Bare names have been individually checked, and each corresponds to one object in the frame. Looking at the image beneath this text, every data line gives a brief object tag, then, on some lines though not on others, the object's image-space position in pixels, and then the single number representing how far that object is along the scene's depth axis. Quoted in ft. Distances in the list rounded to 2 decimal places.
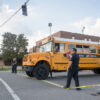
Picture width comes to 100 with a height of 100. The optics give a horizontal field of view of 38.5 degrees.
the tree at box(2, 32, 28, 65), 147.54
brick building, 111.18
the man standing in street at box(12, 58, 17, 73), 49.17
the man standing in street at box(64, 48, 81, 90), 19.81
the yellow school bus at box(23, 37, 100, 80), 29.14
